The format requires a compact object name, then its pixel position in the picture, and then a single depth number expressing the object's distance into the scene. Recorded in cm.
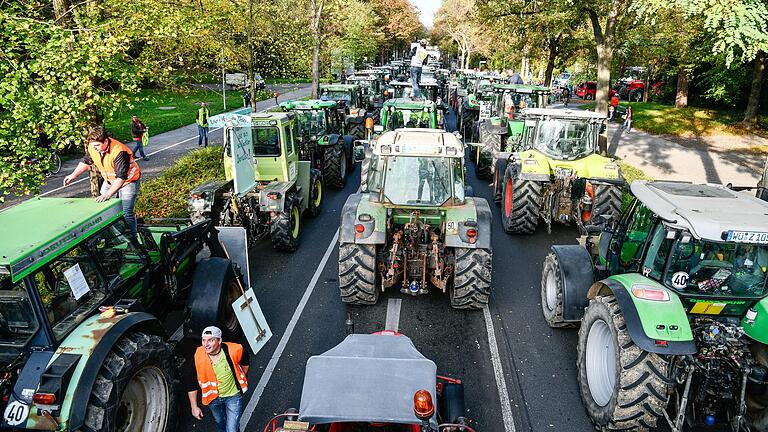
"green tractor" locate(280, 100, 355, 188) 1285
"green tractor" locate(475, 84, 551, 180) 1381
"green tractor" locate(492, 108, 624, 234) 900
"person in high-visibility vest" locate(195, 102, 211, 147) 1722
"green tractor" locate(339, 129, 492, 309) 668
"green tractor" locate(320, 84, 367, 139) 1769
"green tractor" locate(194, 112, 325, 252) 797
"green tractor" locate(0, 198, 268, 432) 360
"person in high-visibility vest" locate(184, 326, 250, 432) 411
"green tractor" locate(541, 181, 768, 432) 415
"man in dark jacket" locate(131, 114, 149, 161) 1478
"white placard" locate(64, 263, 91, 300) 414
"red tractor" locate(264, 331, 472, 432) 329
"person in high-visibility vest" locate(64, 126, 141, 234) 650
